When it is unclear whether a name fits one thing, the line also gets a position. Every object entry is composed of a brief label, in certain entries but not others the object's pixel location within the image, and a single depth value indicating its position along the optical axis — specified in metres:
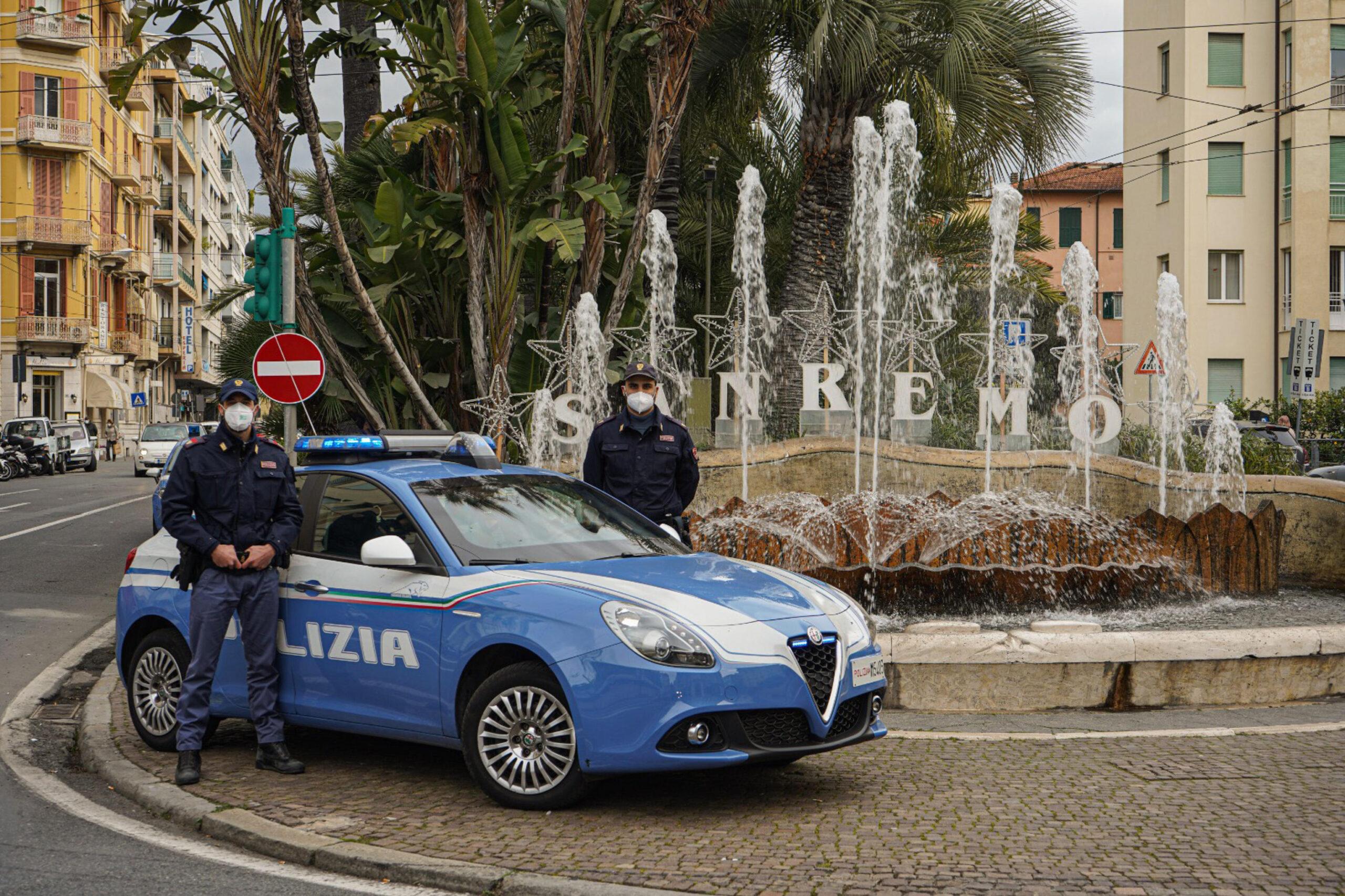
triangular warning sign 25.95
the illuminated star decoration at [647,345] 17.67
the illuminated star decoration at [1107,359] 18.19
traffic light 10.79
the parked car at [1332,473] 21.61
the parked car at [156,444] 40.06
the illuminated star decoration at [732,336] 21.31
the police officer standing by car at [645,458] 8.33
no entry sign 10.77
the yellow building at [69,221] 56.47
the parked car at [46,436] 43.69
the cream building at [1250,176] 40.62
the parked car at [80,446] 47.06
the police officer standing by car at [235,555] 6.42
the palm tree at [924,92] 19.89
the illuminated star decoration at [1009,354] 21.47
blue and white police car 5.40
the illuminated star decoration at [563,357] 15.95
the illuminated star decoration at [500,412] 14.80
